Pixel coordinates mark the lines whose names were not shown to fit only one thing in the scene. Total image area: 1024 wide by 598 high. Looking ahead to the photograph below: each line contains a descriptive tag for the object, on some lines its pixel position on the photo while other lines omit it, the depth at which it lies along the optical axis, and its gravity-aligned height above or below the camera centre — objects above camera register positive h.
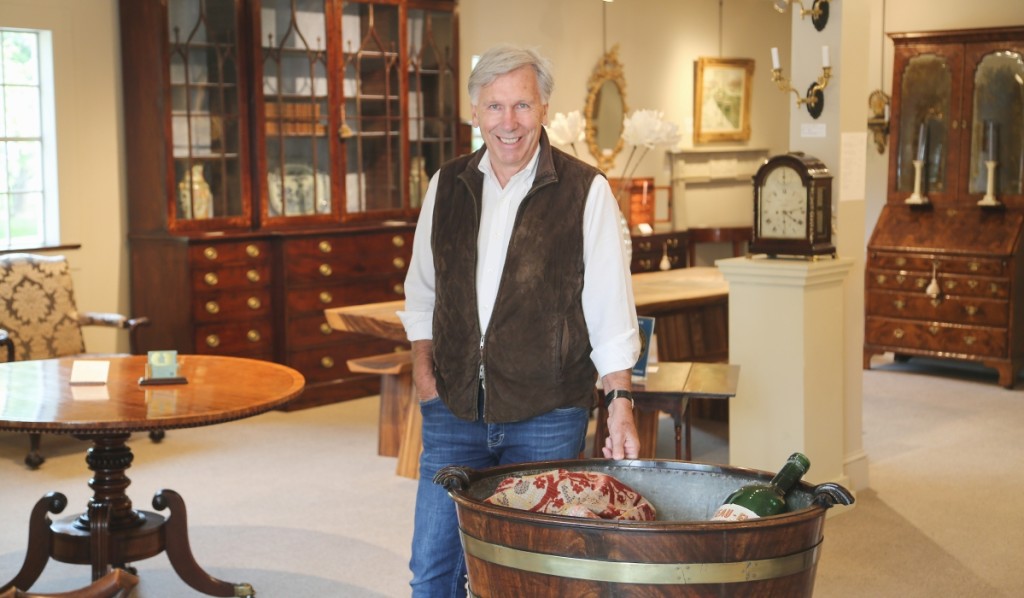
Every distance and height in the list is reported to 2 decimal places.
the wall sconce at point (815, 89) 4.80 +0.45
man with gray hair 2.37 -0.19
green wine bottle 1.76 -0.42
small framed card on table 3.70 -0.48
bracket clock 4.64 -0.01
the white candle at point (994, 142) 7.41 +0.37
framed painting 9.72 +0.84
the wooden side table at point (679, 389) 4.13 -0.61
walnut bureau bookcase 7.27 -0.03
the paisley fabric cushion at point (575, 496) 1.84 -0.43
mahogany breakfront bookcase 6.32 +0.24
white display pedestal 4.61 -0.57
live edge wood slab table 4.24 -0.61
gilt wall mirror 8.74 +0.68
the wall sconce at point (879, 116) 8.05 +0.57
